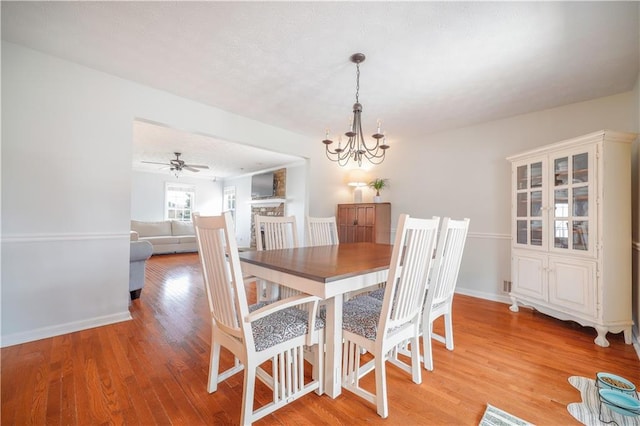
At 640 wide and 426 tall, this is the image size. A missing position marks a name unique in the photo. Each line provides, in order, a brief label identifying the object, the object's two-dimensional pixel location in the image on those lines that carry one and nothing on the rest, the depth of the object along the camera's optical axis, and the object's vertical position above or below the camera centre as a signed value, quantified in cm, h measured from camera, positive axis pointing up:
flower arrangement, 452 +58
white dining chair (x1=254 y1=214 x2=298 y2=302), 222 -18
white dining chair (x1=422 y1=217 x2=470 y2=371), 180 -39
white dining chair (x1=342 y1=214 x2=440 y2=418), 138 -60
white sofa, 675 -56
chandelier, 209 +92
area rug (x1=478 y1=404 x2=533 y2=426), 136 -105
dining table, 138 -34
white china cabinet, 231 -11
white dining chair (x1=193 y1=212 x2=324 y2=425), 123 -61
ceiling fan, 547 +107
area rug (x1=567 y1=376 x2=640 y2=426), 138 -105
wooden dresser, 428 -9
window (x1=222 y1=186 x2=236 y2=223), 846 +51
